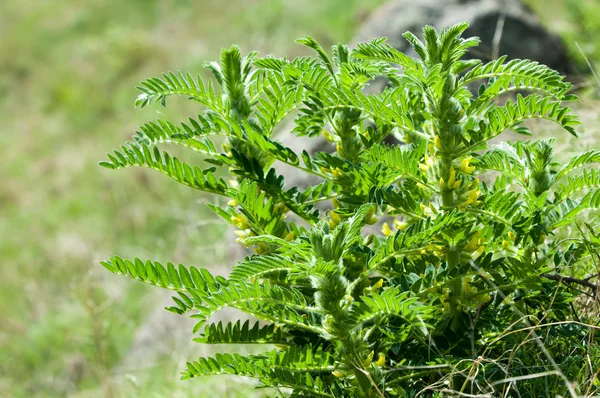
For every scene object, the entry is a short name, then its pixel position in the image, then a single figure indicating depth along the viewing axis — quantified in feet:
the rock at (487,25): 15.14
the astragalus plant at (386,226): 7.93
